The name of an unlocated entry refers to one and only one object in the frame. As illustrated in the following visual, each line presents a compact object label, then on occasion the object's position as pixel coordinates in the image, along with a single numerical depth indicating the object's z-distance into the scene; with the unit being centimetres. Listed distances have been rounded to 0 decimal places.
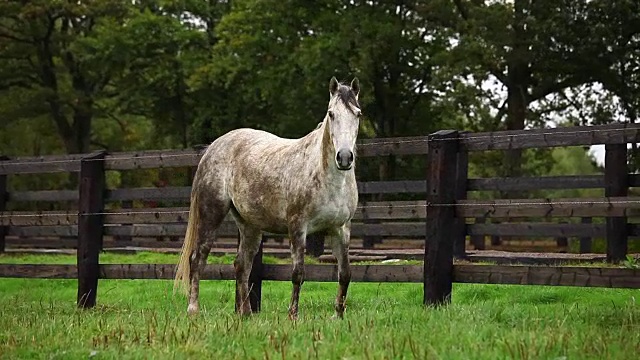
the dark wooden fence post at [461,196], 2475
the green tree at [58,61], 6228
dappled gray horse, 1515
